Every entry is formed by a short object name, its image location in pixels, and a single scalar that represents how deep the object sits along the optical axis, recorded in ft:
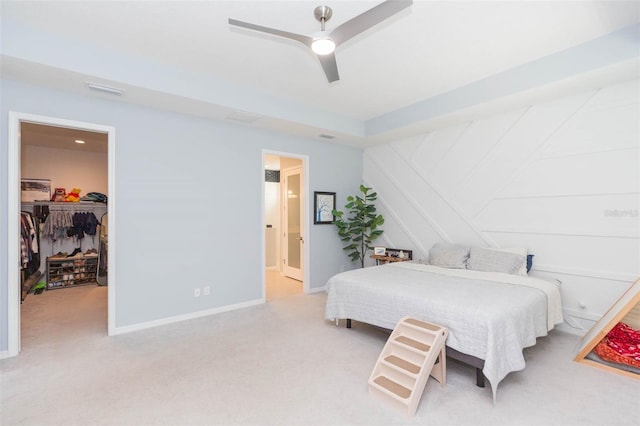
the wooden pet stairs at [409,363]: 6.89
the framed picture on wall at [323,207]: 16.97
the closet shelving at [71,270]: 17.47
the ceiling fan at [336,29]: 6.01
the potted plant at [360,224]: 17.34
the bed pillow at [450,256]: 12.83
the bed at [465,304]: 7.36
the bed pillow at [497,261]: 11.37
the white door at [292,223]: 20.13
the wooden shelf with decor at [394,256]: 15.81
